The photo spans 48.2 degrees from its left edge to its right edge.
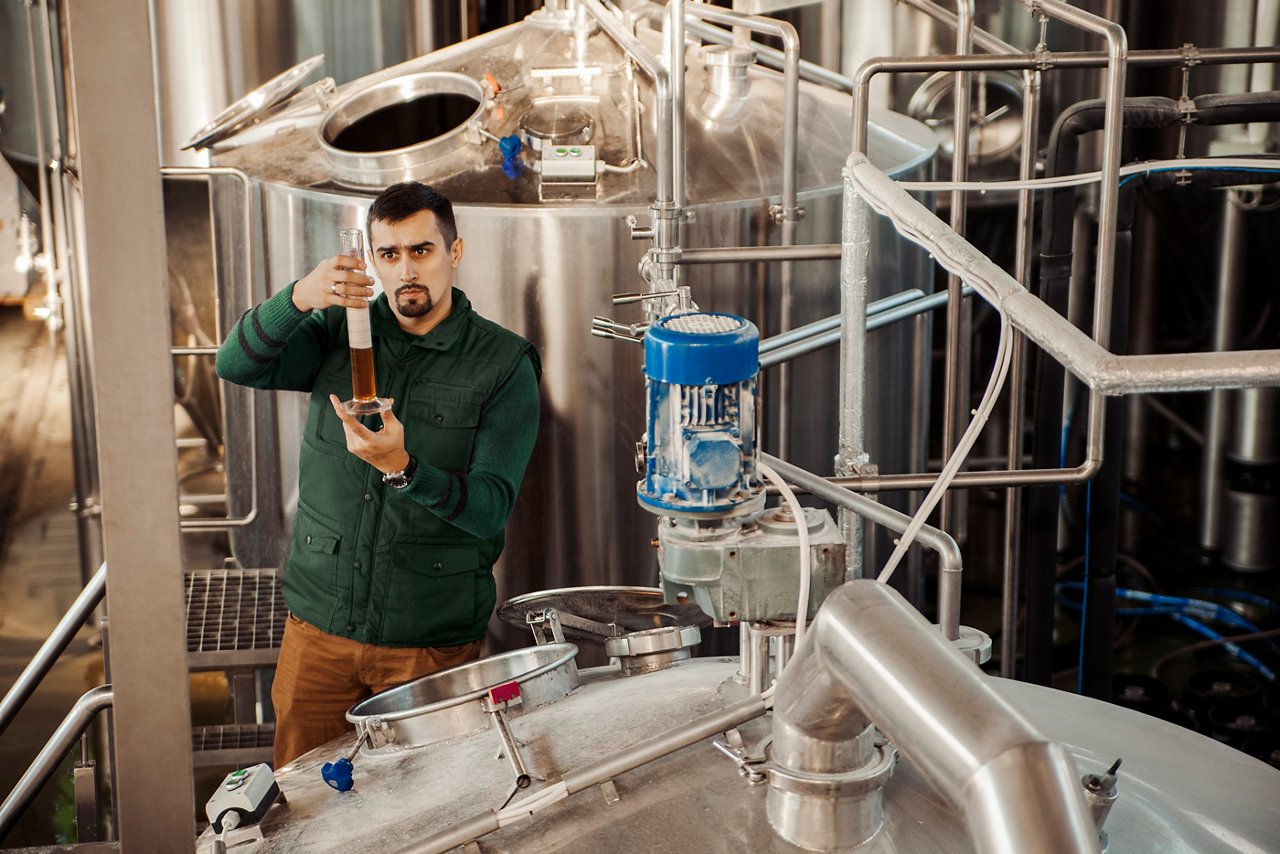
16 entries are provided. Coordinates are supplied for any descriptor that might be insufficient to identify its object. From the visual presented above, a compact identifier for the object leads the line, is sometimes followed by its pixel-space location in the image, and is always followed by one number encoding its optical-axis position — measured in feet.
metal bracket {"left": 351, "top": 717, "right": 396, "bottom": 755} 7.29
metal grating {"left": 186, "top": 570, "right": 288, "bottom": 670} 11.34
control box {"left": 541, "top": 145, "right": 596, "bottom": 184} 11.45
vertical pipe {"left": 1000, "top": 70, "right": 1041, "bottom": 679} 10.71
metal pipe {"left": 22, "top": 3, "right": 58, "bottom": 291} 15.79
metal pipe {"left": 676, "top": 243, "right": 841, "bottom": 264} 10.37
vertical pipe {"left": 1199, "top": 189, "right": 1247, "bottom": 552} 17.31
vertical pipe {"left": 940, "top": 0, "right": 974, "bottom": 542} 10.66
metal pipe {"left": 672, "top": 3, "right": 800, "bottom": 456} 10.53
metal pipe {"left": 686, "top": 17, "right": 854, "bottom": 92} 12.76
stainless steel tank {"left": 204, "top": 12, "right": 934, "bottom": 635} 11.28
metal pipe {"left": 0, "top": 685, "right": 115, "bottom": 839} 7.95
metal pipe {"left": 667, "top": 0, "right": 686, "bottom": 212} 10.05
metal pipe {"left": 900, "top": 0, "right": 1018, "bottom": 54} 11.47
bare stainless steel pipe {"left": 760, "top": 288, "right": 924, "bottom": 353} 10.22
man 9.13
